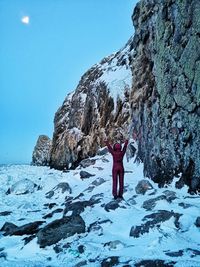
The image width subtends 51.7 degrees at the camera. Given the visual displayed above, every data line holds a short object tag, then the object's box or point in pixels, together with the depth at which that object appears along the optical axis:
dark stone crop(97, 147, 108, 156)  16.03
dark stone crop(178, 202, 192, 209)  6.25
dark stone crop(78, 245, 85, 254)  4.78
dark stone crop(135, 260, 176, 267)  4.00
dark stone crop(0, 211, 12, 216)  7.92
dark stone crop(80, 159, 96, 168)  14.64
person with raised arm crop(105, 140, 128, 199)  8.13
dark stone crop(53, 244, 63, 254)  4.89
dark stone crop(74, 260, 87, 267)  4.29
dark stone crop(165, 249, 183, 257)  4.30
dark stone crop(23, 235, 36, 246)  5.35
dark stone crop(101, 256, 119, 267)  4.20
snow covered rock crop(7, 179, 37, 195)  11.15
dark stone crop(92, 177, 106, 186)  10.28
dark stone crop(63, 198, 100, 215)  7.12
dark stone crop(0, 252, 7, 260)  4.81
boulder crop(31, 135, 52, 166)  39.78
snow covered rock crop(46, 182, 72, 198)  10.35
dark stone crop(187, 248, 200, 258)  4.24
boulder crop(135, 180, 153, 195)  8.43
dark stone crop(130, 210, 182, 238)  5.36
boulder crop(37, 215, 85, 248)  5.25
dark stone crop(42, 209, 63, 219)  7.23
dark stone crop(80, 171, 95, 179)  12.11
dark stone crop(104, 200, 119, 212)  6.96
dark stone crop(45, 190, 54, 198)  10.25
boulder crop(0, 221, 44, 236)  5.97
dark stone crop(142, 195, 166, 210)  6.79
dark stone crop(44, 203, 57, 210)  8.58
